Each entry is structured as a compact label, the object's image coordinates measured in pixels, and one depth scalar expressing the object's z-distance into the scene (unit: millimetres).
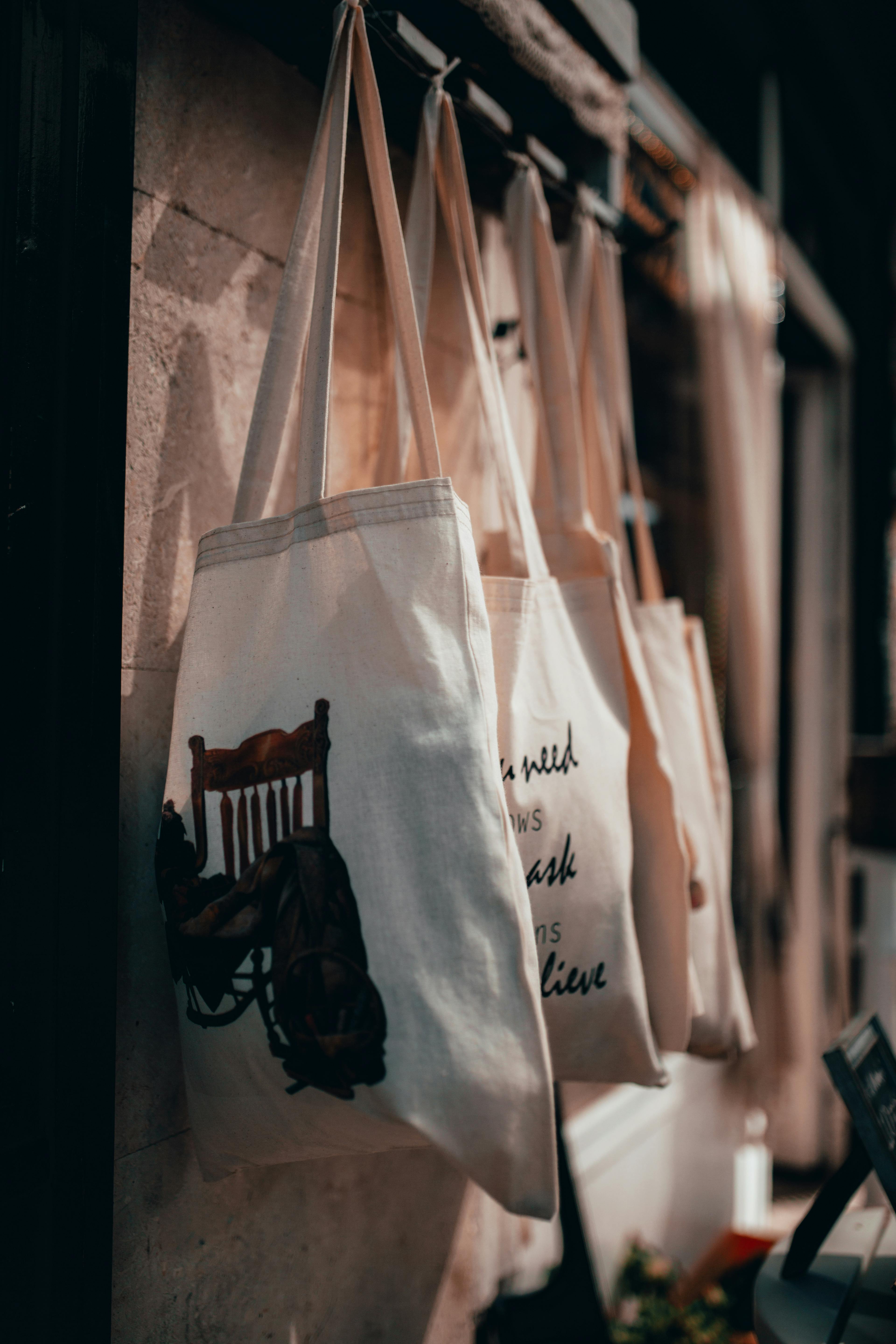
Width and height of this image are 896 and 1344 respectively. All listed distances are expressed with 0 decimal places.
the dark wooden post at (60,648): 736
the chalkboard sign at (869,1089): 985
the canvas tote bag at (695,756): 1191
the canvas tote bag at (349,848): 681
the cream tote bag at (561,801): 917
